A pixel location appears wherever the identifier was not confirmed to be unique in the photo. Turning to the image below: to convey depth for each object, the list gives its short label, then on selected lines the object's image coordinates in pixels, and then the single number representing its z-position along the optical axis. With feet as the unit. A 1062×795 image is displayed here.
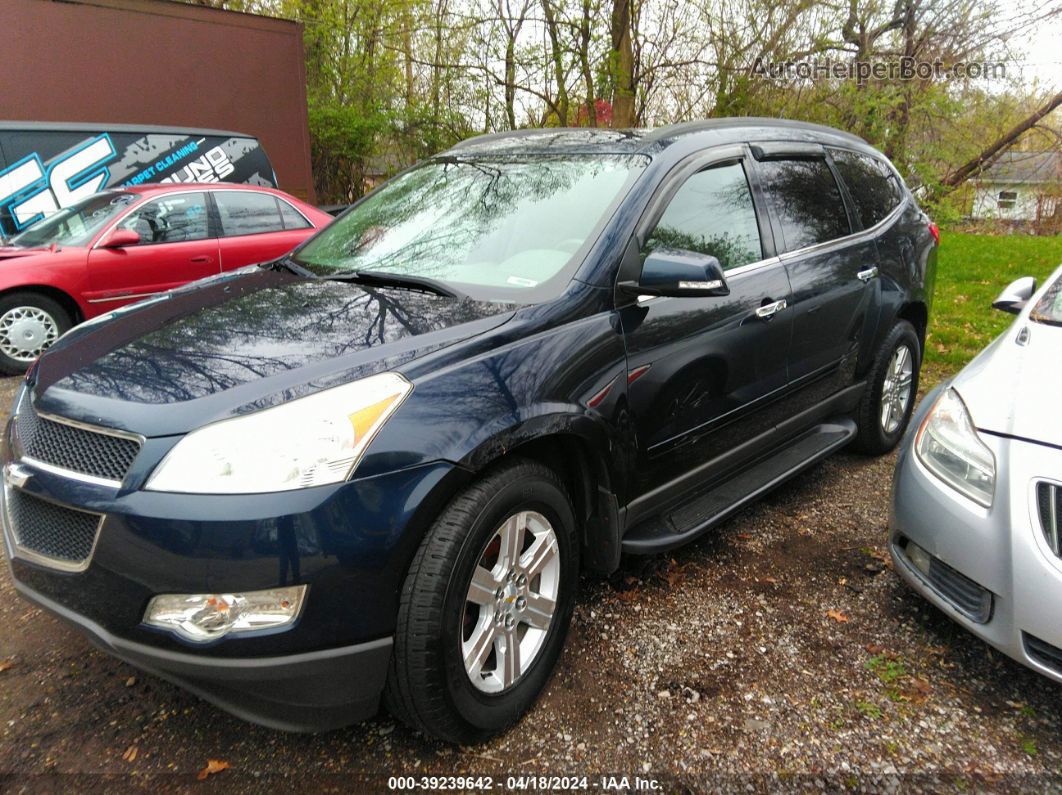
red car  20.39
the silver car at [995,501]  7.07
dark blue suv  5.84
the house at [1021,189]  61.16
